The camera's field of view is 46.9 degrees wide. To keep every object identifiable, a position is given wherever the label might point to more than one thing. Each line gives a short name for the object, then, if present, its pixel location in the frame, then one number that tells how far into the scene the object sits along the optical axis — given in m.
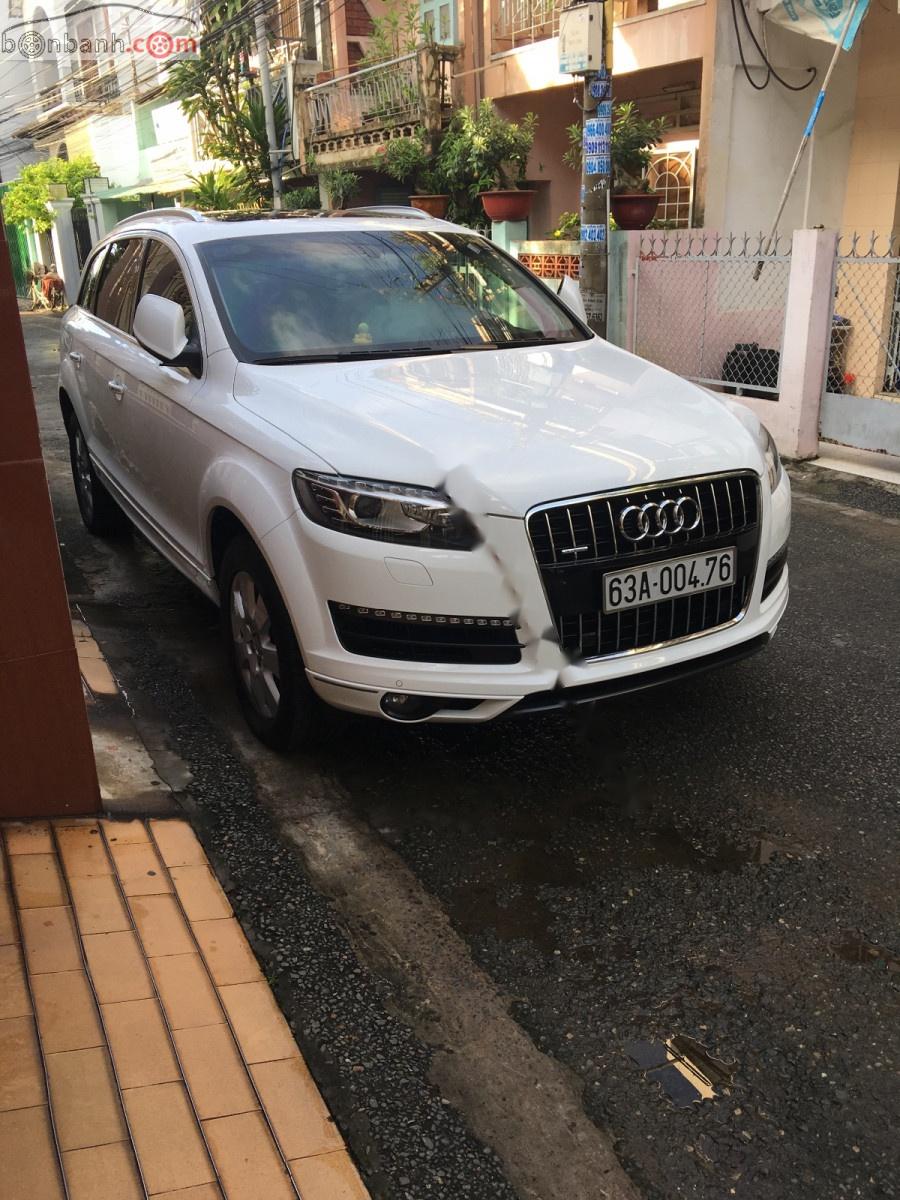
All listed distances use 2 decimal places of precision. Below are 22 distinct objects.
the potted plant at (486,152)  14.03
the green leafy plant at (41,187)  30.98
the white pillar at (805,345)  7.51
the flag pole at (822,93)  9.19
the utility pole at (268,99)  19.81
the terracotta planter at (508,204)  12.95
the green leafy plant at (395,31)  16.56
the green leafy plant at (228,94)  21.72
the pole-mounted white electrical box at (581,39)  8.02
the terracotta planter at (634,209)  10.67
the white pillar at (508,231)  13.41
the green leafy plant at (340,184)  18.52
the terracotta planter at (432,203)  14.61
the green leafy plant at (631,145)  11.60
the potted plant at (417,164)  15.52
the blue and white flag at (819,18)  9.52
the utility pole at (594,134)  8.07
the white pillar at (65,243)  30.84
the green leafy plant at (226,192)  22.47
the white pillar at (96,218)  30.42
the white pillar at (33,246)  34.83
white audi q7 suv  2.99
